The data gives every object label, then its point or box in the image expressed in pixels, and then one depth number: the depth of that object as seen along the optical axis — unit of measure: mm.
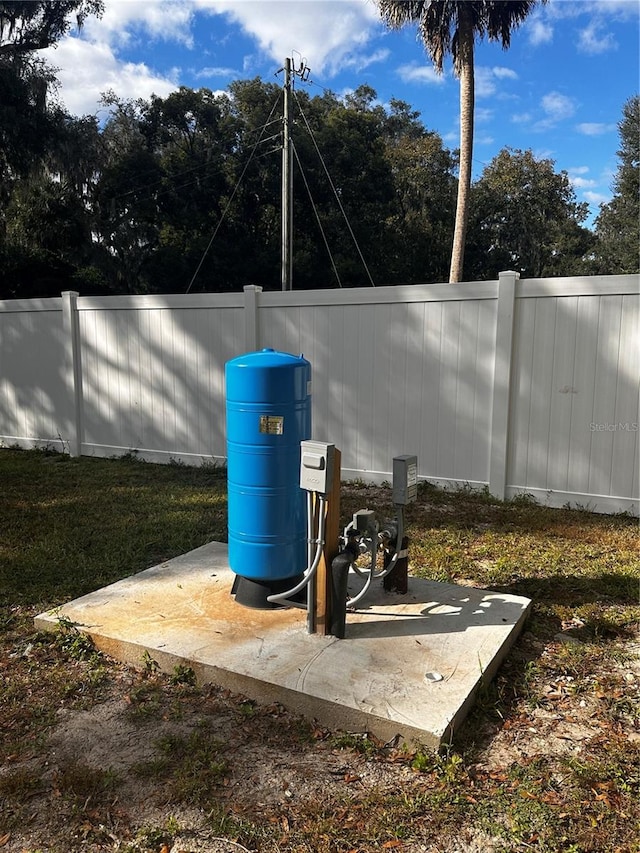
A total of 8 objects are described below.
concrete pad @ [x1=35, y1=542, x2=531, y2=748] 2553
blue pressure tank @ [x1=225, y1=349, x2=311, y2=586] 3207
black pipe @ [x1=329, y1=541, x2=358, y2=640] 3012
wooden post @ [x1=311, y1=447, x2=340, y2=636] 3045
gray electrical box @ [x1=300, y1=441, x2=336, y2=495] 2961
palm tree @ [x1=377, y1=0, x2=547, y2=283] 13627
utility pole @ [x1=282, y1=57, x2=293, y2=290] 15258
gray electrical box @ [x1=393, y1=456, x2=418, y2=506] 3410
